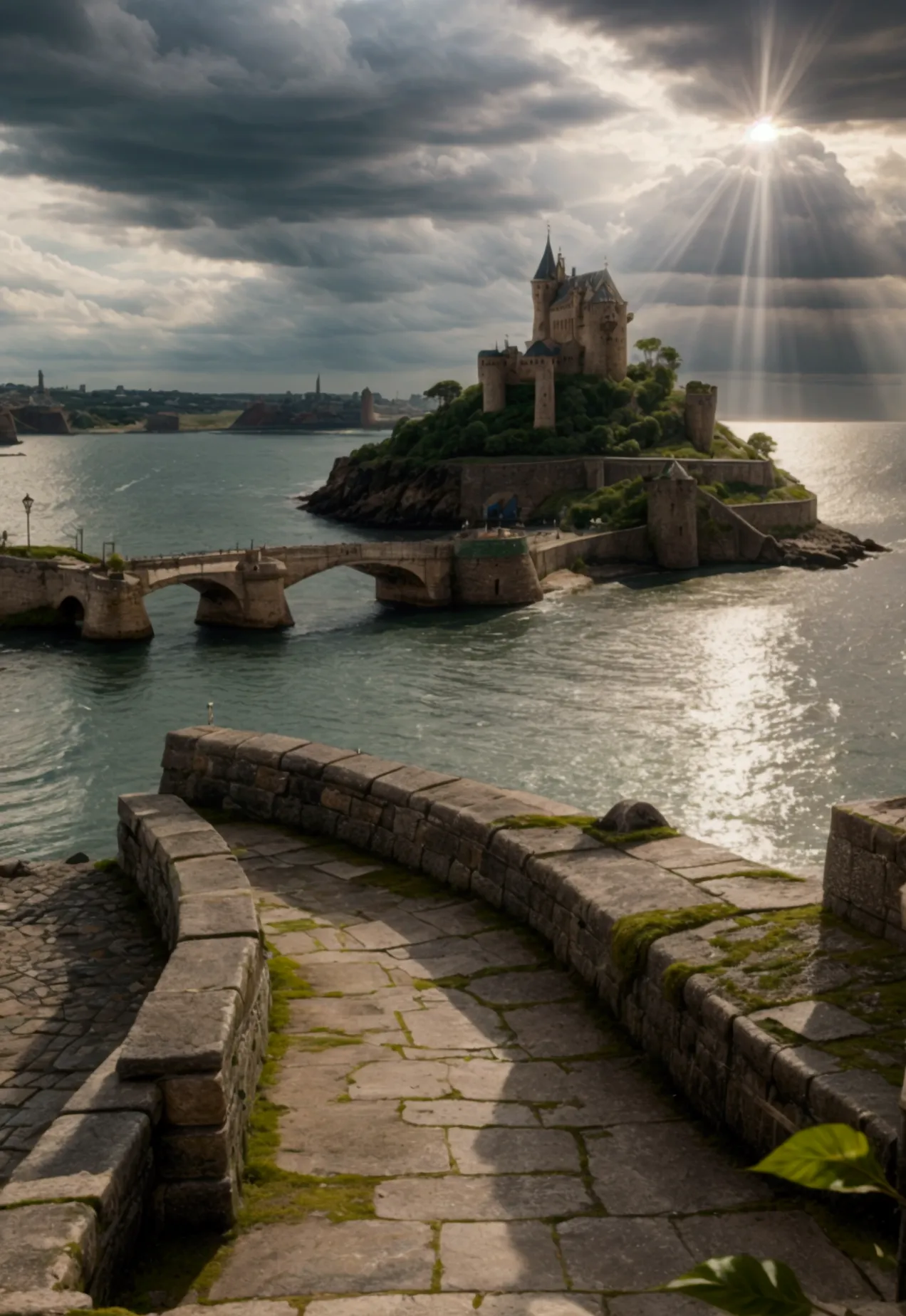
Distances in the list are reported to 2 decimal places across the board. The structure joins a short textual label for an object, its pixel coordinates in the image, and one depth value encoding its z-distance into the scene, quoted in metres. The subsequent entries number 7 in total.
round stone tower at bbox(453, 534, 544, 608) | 69.44
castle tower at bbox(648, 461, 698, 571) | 83.94
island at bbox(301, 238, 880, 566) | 92.94
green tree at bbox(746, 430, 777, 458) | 114.06
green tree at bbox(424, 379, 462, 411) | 135.62
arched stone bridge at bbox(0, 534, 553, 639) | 57.78
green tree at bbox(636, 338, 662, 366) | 125.19
